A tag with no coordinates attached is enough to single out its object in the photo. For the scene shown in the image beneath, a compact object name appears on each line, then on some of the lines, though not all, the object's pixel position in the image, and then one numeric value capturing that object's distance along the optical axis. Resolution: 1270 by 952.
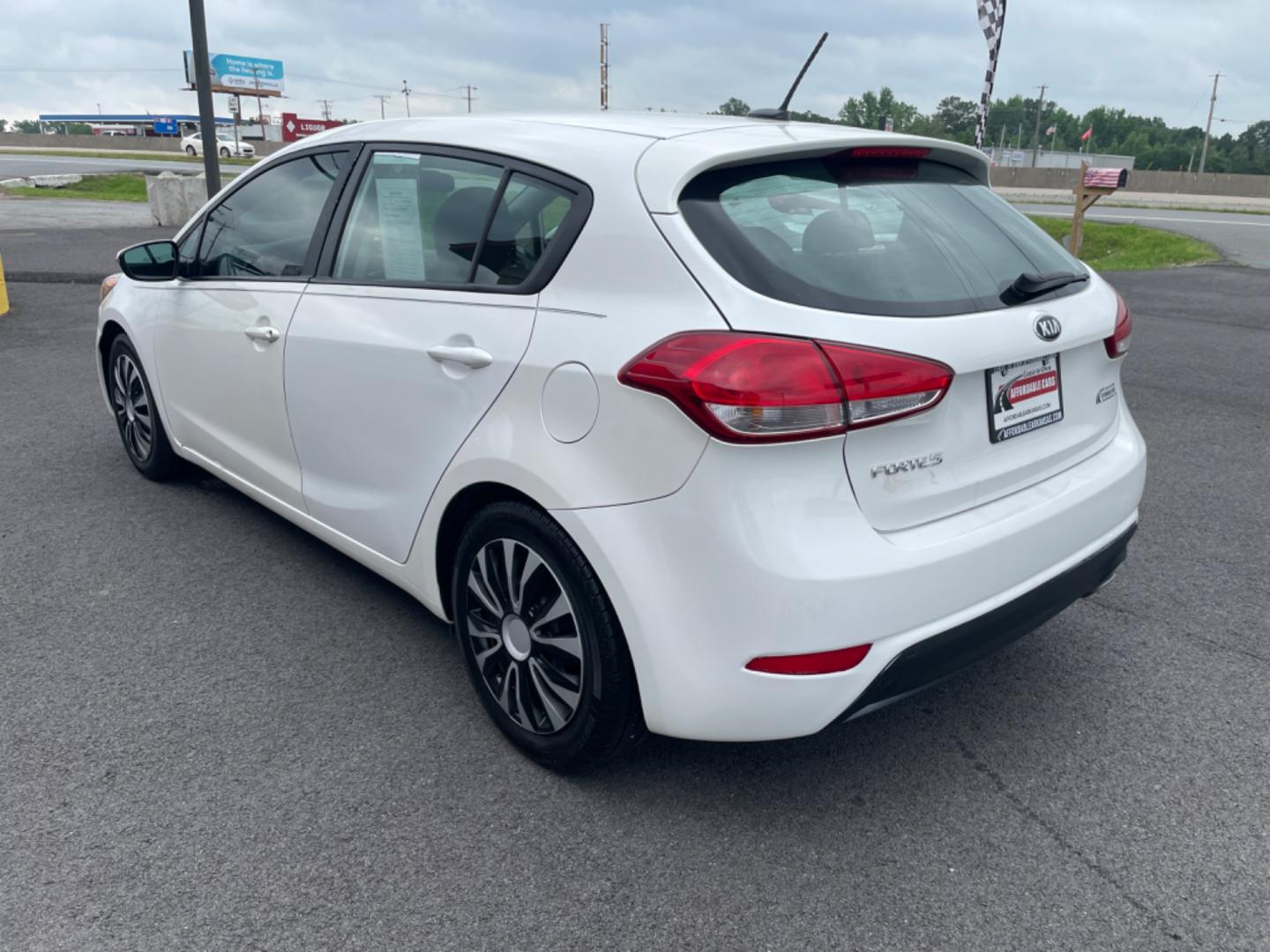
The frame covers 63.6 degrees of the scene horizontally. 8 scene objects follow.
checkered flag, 13.05
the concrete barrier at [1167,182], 43.28
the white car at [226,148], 55.34
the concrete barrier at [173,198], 17.66
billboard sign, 87.75
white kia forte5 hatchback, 2.20
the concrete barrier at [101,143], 67.69
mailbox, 12.44
